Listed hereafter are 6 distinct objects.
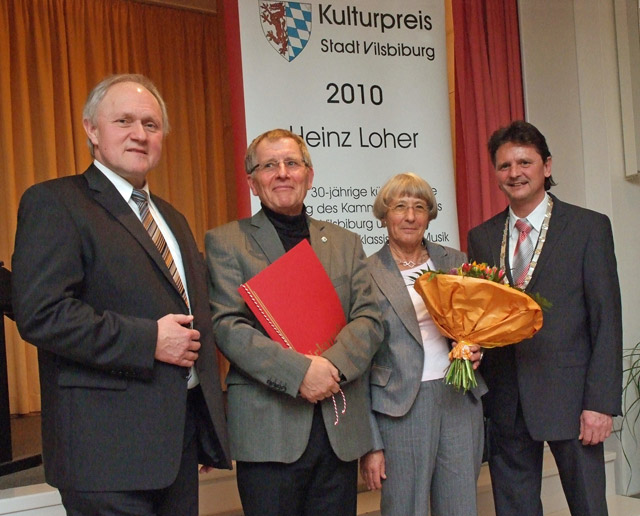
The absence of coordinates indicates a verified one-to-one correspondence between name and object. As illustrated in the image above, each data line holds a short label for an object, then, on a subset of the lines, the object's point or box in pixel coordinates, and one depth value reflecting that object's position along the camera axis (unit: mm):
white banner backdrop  3607
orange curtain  6023
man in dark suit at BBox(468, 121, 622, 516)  2496
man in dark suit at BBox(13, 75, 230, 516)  1692
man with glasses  2080
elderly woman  2420
